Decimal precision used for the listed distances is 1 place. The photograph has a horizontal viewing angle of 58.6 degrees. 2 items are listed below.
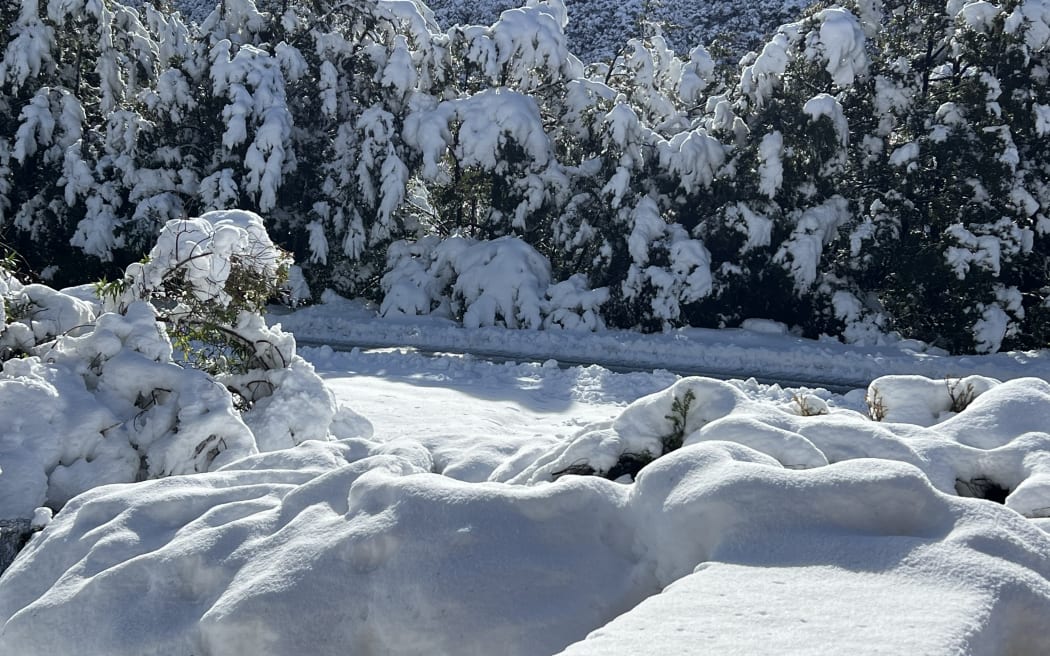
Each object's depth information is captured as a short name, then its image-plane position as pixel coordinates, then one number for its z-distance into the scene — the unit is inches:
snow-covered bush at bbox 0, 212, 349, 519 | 218.5
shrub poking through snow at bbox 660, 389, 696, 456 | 187.6
